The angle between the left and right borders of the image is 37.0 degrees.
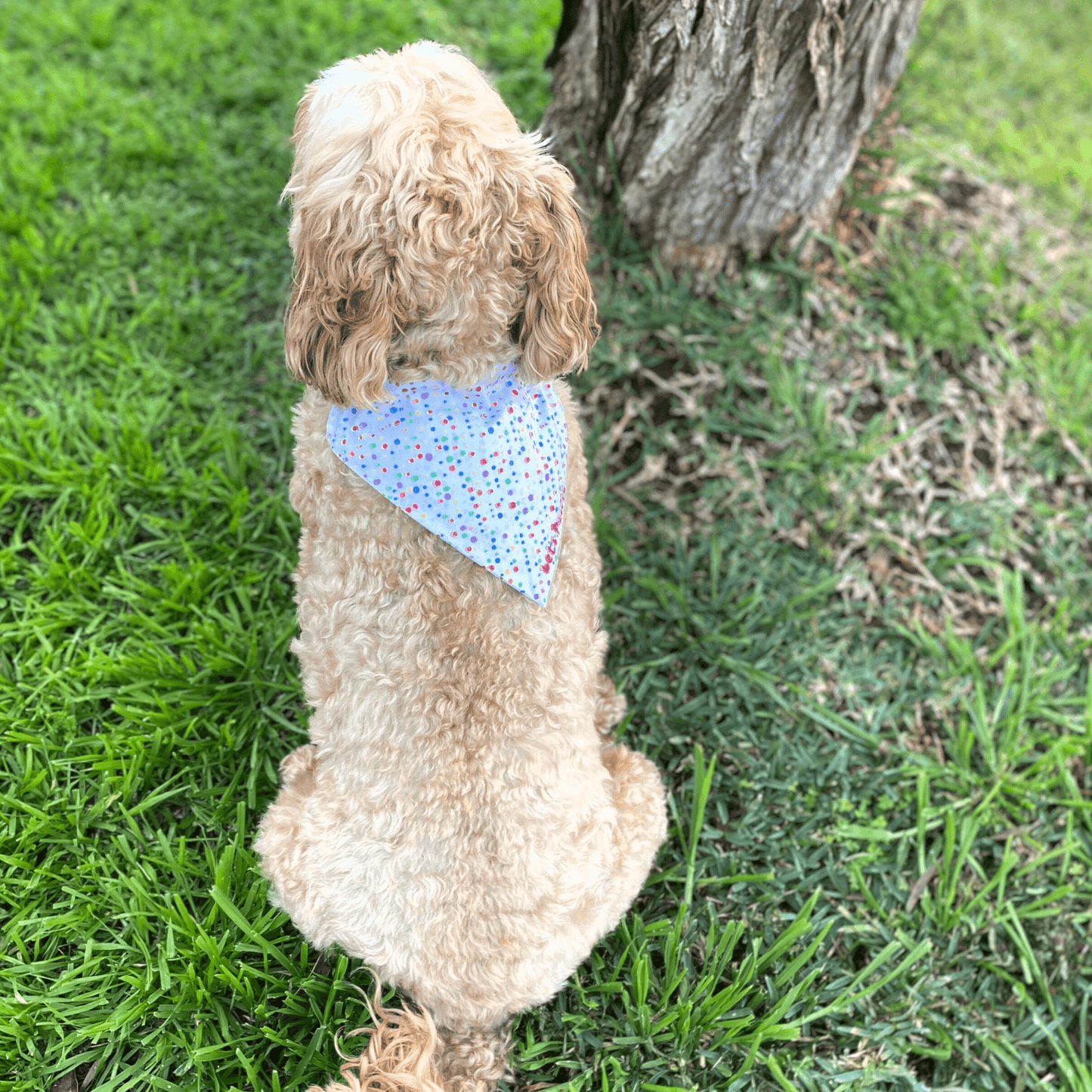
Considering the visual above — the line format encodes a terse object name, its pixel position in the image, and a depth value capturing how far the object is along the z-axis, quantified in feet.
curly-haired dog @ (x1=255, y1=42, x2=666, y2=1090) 3.29
